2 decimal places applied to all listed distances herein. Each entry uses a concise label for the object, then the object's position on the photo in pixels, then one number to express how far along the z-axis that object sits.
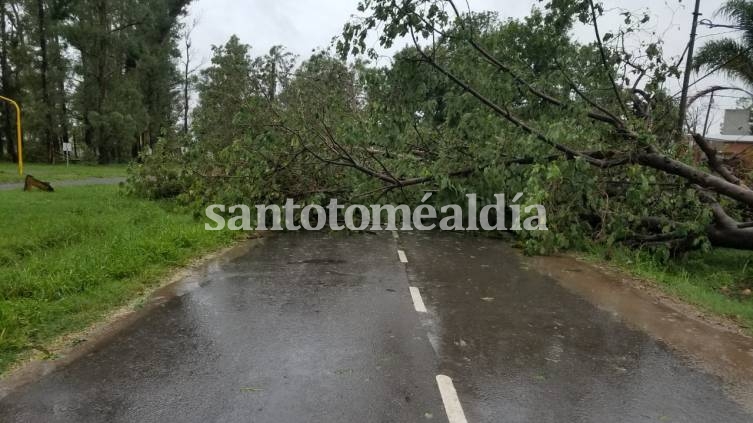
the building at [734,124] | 26.89
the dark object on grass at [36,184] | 17.08
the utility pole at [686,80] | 10.96
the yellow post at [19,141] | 20.75
